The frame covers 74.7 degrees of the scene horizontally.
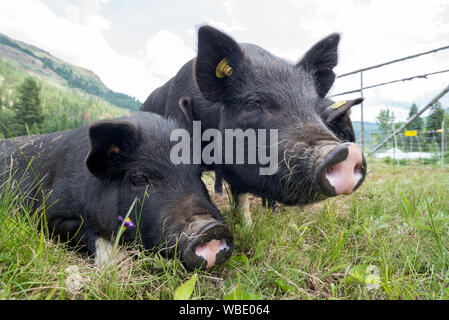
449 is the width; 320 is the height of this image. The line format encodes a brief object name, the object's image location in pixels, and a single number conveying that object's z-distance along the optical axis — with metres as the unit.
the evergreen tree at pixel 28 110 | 43.09
